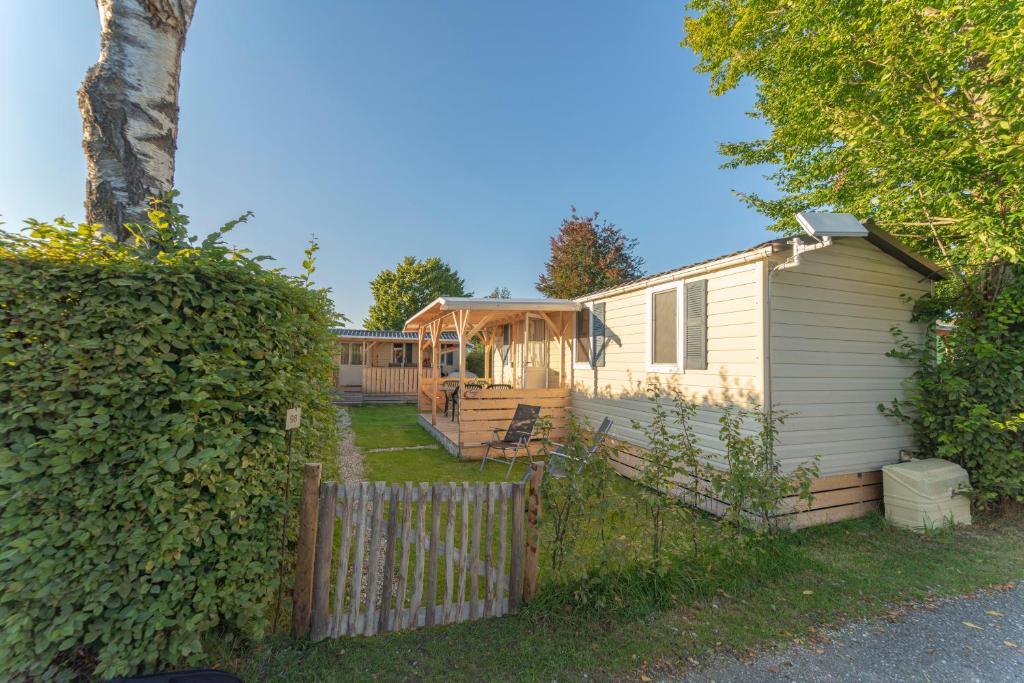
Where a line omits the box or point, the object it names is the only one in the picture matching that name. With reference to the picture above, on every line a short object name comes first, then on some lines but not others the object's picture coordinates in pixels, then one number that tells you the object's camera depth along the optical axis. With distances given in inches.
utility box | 191.5
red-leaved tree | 905.5
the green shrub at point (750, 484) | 137.6
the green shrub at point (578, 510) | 118.6
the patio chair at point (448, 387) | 480.4
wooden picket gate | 101.9
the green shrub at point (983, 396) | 193.0
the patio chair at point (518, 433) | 285.7
